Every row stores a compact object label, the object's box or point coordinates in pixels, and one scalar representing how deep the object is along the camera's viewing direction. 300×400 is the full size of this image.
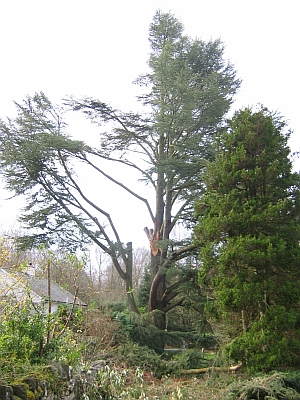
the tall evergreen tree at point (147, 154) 12.54
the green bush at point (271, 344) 7.30
